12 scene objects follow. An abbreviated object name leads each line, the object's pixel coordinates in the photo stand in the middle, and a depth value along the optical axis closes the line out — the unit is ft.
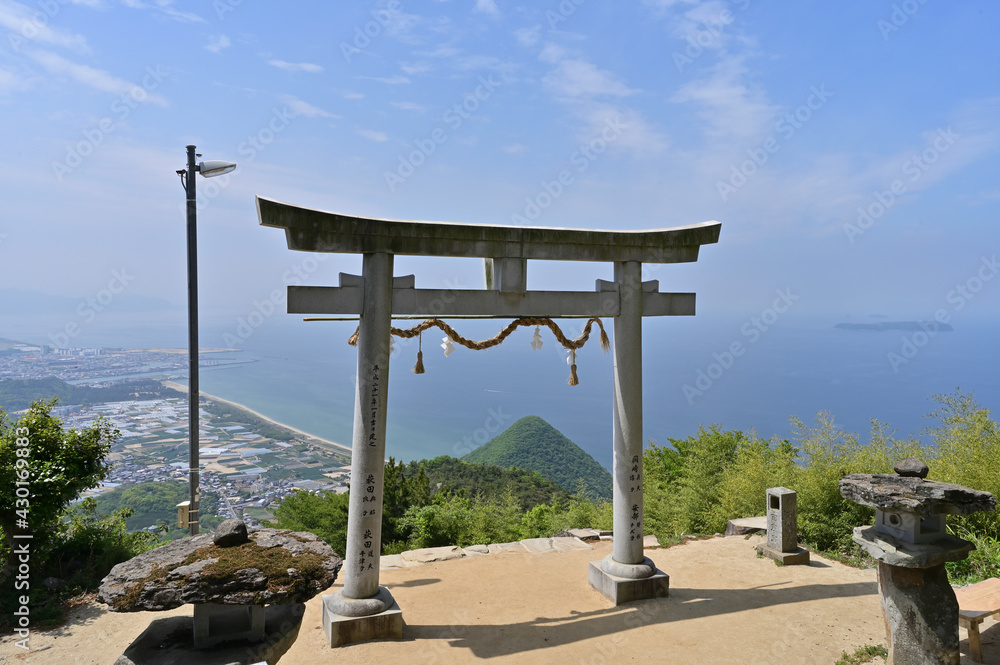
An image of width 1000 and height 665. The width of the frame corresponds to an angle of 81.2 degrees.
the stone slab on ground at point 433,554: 26.18
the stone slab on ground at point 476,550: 27.09
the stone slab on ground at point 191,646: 10.46
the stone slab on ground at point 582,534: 30.55
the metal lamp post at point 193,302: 21.18
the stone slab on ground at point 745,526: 28.71
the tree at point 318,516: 33.83
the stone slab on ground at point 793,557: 24.06
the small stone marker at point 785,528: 24.16
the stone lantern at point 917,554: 12.80
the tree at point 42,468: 20.72
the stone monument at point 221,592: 10.48
